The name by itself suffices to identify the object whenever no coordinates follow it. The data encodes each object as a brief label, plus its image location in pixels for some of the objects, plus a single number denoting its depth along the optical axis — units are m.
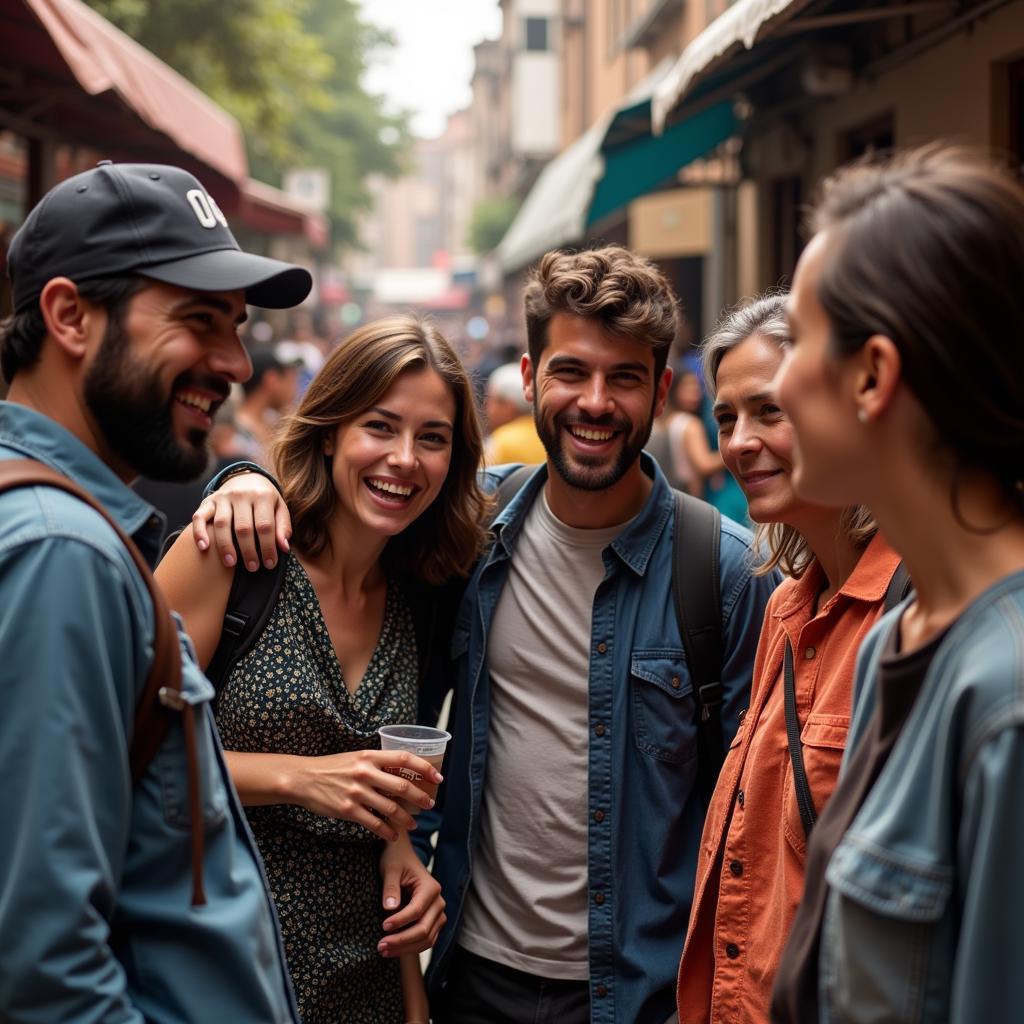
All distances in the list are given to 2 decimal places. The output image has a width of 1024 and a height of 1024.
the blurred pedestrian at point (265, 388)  8.65
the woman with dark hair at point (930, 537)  1.33
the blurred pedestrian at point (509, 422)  6.88
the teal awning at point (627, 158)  8.88
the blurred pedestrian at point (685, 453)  7.45
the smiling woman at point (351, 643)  2.59
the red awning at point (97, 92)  5.91
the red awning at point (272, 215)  15.02
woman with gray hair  2.25
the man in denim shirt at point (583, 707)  2.82
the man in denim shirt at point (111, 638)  1.56
